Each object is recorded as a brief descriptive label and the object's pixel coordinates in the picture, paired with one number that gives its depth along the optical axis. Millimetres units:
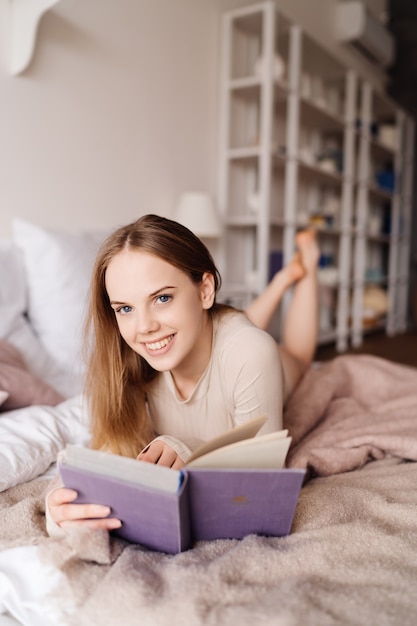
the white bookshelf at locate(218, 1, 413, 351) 3053
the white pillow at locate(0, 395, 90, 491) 1016
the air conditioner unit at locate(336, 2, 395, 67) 4129
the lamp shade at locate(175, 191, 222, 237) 2648
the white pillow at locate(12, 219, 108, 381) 1707
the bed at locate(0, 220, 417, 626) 632
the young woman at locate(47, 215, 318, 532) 905
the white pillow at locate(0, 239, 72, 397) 1574
